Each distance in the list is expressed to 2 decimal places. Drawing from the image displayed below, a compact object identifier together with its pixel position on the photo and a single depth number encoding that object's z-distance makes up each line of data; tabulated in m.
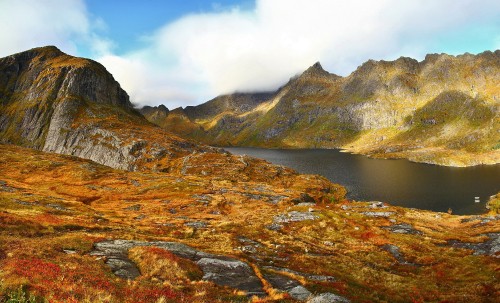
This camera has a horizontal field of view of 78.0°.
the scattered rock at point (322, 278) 31.86
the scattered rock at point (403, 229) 61.22
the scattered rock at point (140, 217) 65.90
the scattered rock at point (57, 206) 59.49
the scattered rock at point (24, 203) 57.50
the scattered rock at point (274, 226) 62.01
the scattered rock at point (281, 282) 26.10
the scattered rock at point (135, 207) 76.66
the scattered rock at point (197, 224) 61.12
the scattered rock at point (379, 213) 73.94
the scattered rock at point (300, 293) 23.47
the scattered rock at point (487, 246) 48.33
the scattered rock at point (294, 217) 67.88
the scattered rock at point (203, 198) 87.45
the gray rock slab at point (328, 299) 22.18
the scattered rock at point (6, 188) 70.62
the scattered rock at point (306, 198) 99.62
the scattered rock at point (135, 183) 102.99
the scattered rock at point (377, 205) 83.31
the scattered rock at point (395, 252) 45.97
